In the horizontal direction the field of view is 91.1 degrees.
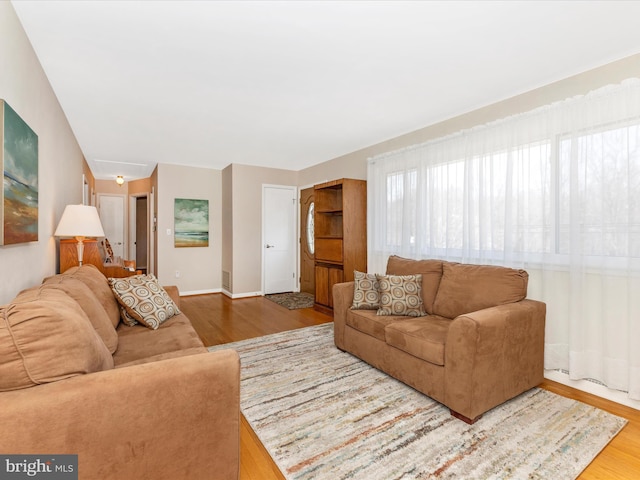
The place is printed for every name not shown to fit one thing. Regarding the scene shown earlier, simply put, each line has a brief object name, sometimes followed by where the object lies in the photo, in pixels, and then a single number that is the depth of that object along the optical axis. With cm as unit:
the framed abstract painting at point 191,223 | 563
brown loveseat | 194
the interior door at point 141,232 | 783
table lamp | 269
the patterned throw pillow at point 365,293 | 292
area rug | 159
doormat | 501
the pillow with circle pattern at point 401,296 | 275
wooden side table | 295
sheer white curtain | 214
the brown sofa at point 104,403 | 96
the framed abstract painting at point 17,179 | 154
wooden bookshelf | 431
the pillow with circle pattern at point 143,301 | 233
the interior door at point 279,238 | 591
